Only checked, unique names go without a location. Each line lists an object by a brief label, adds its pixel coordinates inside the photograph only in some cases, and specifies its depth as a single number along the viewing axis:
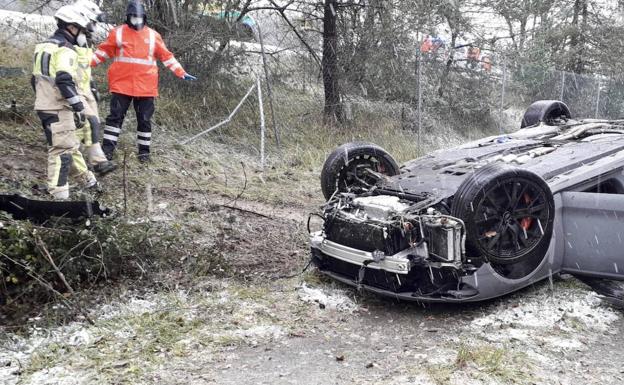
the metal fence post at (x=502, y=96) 12.44
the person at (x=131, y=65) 6.62
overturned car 3.82
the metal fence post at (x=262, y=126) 8.37
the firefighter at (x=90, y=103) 5.62
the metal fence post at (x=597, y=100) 15.47
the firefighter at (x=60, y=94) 5.29
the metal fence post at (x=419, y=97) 10.13
